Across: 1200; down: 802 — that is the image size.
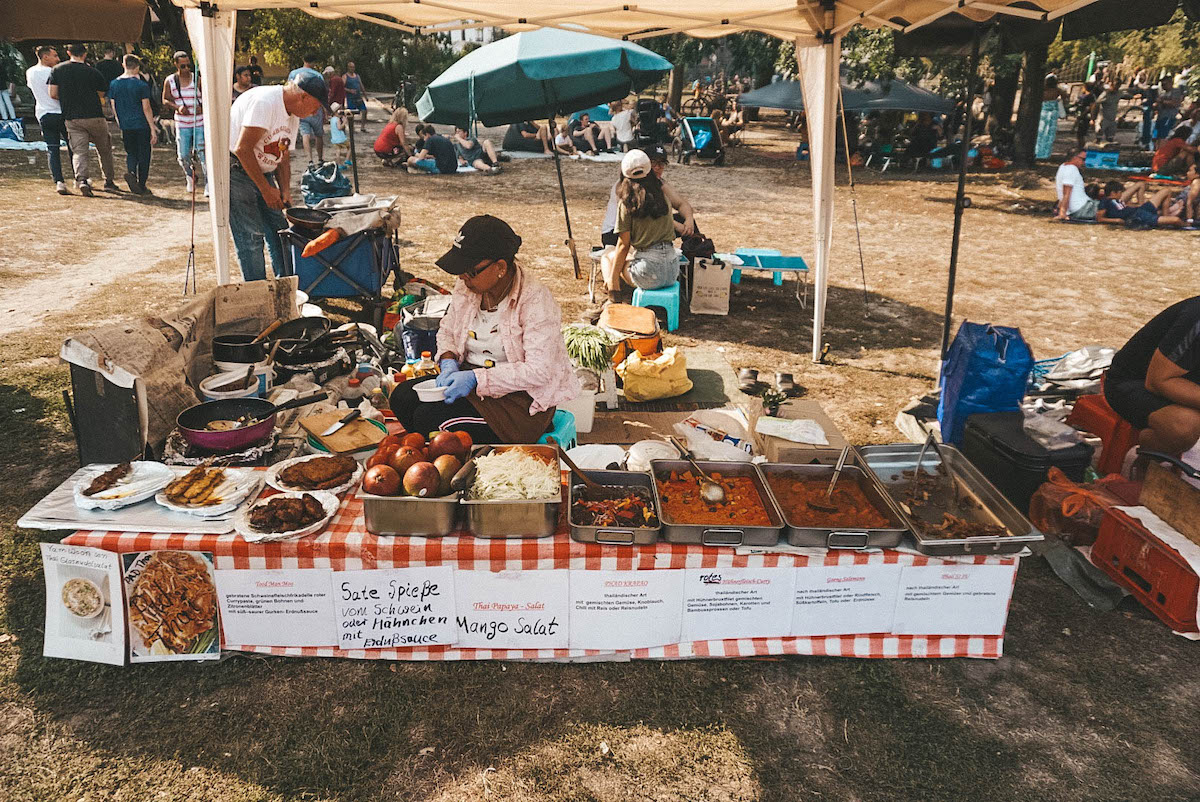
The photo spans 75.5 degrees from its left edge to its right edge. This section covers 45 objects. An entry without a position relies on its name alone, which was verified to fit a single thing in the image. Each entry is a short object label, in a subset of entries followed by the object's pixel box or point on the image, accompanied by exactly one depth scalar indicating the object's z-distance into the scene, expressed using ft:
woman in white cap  25.50
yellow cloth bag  20.89
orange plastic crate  12.68
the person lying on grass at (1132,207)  45.06
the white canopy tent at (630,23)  18.79
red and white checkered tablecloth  11.00
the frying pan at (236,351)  17.79
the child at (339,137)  60.28
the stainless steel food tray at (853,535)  11.07
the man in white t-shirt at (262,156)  21.74
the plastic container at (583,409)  18.38
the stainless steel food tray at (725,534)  11.07
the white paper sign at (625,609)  11.33
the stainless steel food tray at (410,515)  10.83
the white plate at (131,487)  11.30
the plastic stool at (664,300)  26.45
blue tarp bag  17.34
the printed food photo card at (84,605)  11.10
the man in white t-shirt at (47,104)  42.04
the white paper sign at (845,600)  11.45
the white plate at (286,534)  10.84
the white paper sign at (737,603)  11.41
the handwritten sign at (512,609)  11.28
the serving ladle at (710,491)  11.95
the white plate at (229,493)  11.27
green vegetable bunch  20.11
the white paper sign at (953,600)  11.51
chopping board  14.37
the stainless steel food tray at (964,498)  11.09
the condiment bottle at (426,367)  16.58
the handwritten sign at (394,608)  11.21
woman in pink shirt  13.03
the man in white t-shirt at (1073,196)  46.60
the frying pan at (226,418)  13.69
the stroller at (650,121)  62.45
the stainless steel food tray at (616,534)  11.02
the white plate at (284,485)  11.94
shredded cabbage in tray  11.09
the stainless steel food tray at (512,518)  10.88
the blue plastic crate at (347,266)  24.94
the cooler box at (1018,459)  15.57
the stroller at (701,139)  65.46
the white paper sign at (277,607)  11.18
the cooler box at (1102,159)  65.21
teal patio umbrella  27.55
